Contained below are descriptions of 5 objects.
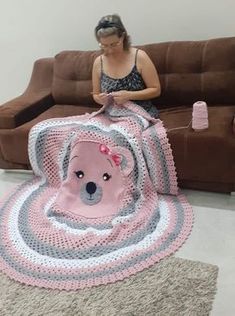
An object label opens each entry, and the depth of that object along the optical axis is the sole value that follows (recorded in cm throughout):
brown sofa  203
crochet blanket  172
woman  221
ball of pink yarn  204
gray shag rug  147
